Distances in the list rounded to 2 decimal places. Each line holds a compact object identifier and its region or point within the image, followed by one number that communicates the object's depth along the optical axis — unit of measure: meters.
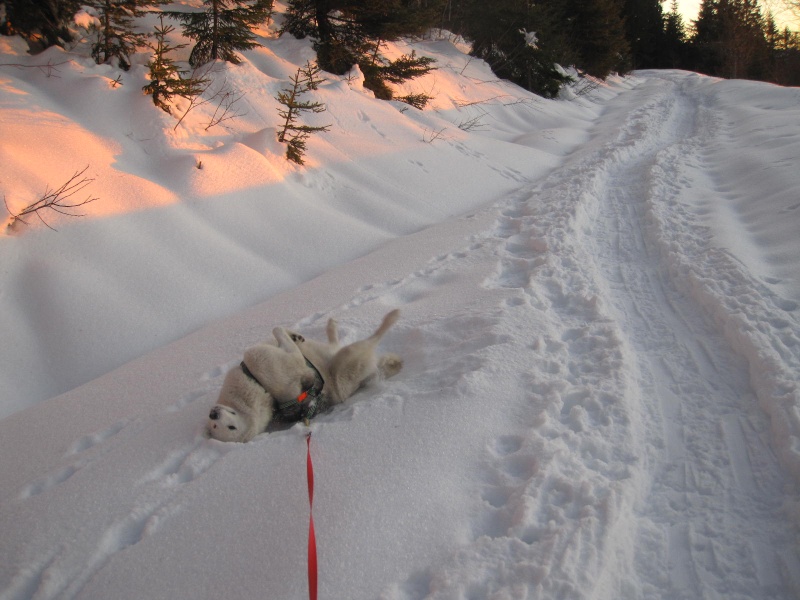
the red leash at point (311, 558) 1.74
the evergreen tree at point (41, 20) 6.91
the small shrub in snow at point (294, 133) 7.19
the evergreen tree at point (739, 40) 35.56
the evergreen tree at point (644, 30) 45.03
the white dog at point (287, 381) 2.83
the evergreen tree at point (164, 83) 6.58
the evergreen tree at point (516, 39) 18.41
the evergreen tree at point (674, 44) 48.47
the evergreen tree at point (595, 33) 25.00
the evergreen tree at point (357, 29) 10.68
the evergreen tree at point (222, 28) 8.14
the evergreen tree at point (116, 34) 7.03
